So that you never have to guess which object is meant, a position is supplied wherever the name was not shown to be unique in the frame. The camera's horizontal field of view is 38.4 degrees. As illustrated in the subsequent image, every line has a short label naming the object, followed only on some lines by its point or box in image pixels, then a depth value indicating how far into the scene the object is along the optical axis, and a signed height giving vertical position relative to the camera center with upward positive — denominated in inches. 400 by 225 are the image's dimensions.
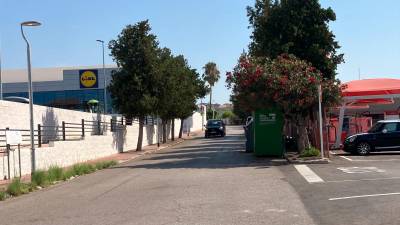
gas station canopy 1152.2 +46.8
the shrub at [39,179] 711.7 -72.4
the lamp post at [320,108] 884.6 +11.1
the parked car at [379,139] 995.3 -43.5
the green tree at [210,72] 4138.8 +327.4
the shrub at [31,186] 669.7 -77.6
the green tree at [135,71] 1401.3 +117.8
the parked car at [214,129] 2397.5 -49.0
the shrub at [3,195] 596.8 -77.5
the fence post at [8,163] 780.9 -57.8
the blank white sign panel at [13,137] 741.9 -21.1
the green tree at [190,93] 1959.6 +95.3
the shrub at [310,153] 924.2 -60.6
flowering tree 911.0 +48.4
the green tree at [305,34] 1087.0 +155.5
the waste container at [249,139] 1197.6 -47.2
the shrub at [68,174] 795.2 -76.6
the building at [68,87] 2763.3 +167.4
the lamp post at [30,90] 748.6 +41.4
